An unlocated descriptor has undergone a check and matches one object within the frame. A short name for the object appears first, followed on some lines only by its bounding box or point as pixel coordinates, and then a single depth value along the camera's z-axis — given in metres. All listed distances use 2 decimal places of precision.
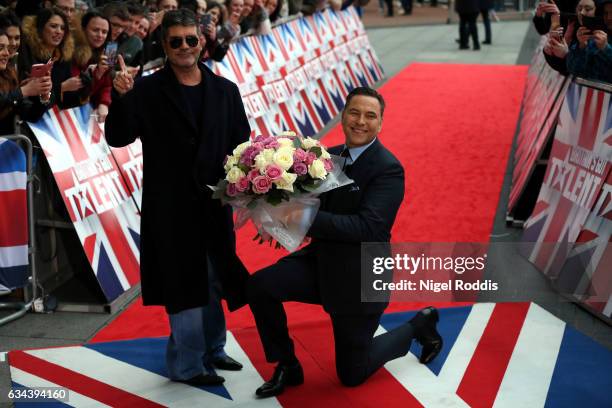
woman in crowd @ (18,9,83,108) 6.96
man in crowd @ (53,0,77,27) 8.55
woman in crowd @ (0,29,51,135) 6.30
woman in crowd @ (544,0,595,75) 8.04
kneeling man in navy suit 4.83
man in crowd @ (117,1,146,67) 7.81
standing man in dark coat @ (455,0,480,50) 20.98
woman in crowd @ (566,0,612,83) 6.94
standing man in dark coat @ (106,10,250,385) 4.96
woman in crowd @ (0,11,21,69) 6.52
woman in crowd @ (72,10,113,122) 7.23
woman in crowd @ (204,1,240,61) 9.38
